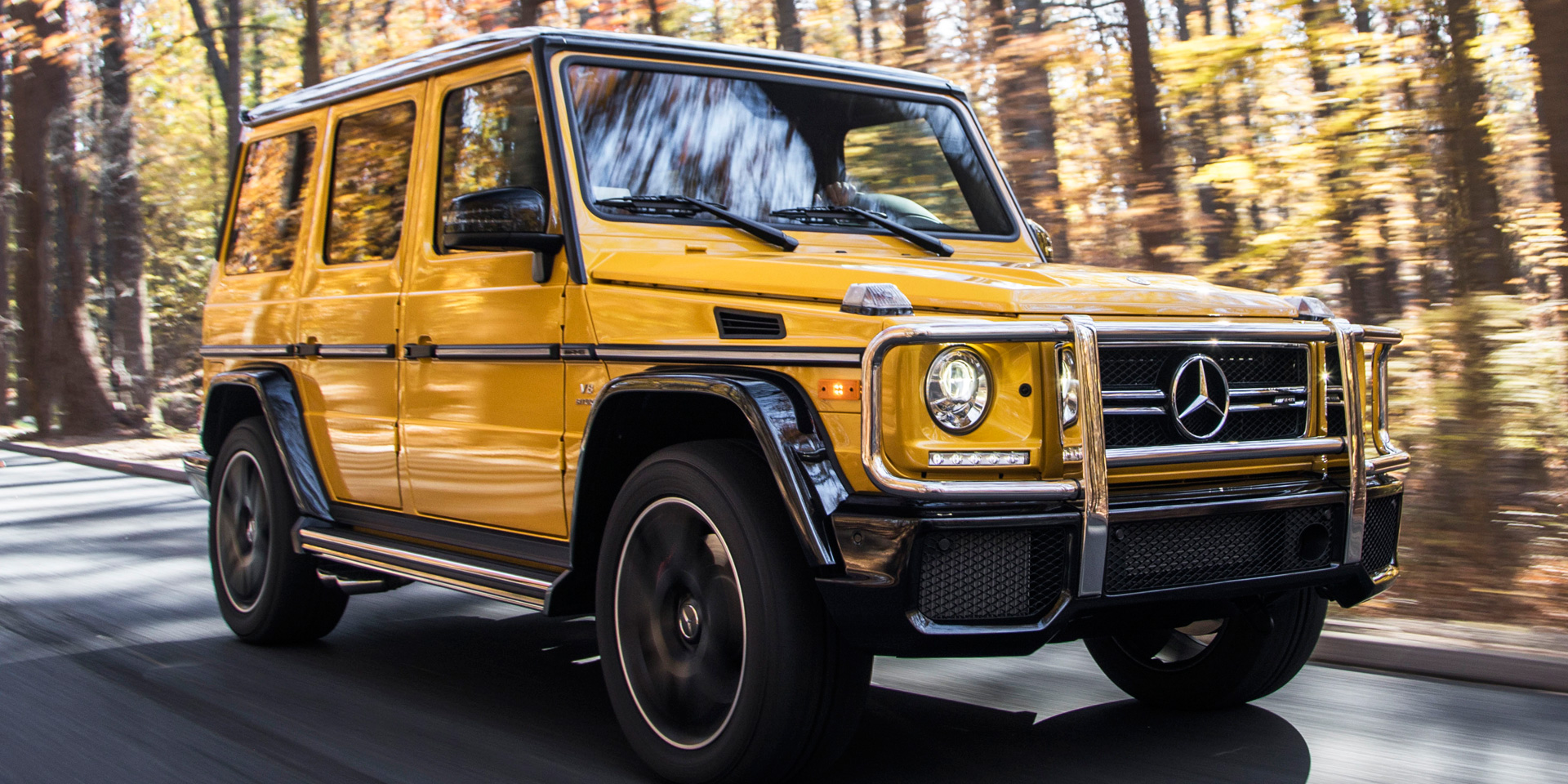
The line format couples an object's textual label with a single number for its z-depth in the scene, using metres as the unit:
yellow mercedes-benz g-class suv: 3.32
